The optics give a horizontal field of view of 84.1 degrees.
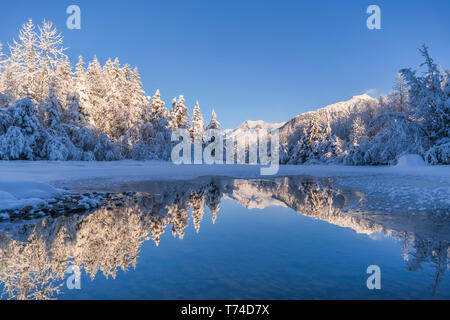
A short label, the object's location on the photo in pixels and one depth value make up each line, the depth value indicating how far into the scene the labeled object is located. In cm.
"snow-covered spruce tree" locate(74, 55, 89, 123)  2749
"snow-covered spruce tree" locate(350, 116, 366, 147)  4609
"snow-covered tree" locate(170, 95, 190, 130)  4403
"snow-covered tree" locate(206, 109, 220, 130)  5175
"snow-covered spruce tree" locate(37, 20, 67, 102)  2517
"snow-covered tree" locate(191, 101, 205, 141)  4908
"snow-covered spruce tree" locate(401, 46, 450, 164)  1742
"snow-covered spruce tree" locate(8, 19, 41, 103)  2464
